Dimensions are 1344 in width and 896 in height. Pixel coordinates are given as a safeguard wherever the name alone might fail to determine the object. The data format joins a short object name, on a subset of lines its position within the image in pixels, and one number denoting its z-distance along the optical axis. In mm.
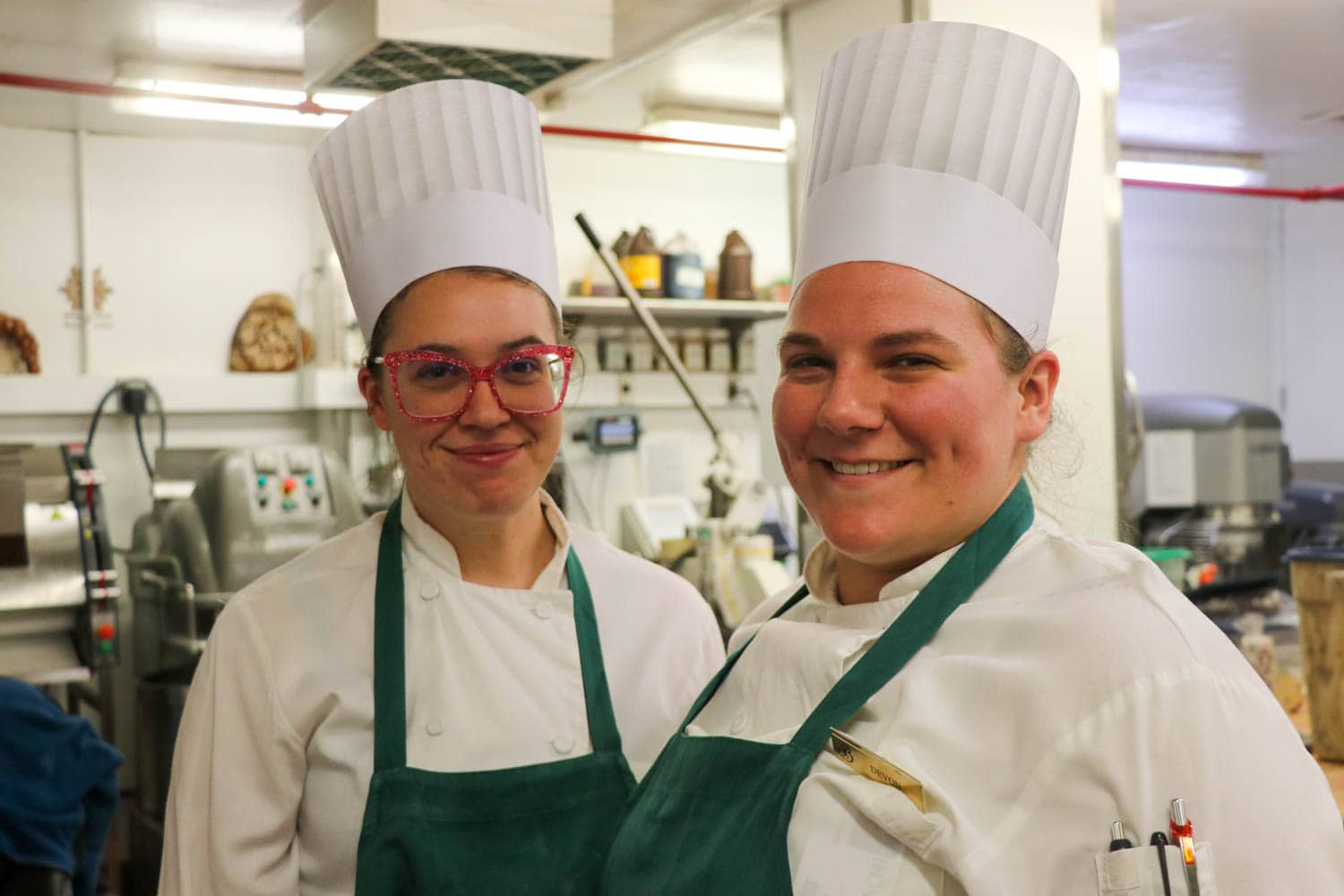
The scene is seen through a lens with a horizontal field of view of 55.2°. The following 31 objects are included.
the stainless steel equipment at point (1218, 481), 5824
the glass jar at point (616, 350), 6027
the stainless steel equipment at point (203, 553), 4418
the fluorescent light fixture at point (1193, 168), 6785
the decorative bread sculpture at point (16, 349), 5398
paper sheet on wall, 6254
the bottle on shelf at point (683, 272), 5602
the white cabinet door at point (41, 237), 5430
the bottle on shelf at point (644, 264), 5520
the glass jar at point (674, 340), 6062
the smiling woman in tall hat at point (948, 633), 968
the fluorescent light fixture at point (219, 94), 4660
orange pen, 933
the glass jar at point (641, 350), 6094
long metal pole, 3758
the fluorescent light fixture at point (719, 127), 5406
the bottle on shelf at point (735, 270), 5781
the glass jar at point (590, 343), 6016
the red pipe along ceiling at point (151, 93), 4684
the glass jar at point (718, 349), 6180
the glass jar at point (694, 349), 6098
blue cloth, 2734
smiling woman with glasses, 1476
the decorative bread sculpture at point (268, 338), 5785
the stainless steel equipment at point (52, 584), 4219
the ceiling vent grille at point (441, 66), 3316
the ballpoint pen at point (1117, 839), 958
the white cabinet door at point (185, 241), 5602
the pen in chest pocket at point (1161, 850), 928
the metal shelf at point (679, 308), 5531
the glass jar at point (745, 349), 6274
